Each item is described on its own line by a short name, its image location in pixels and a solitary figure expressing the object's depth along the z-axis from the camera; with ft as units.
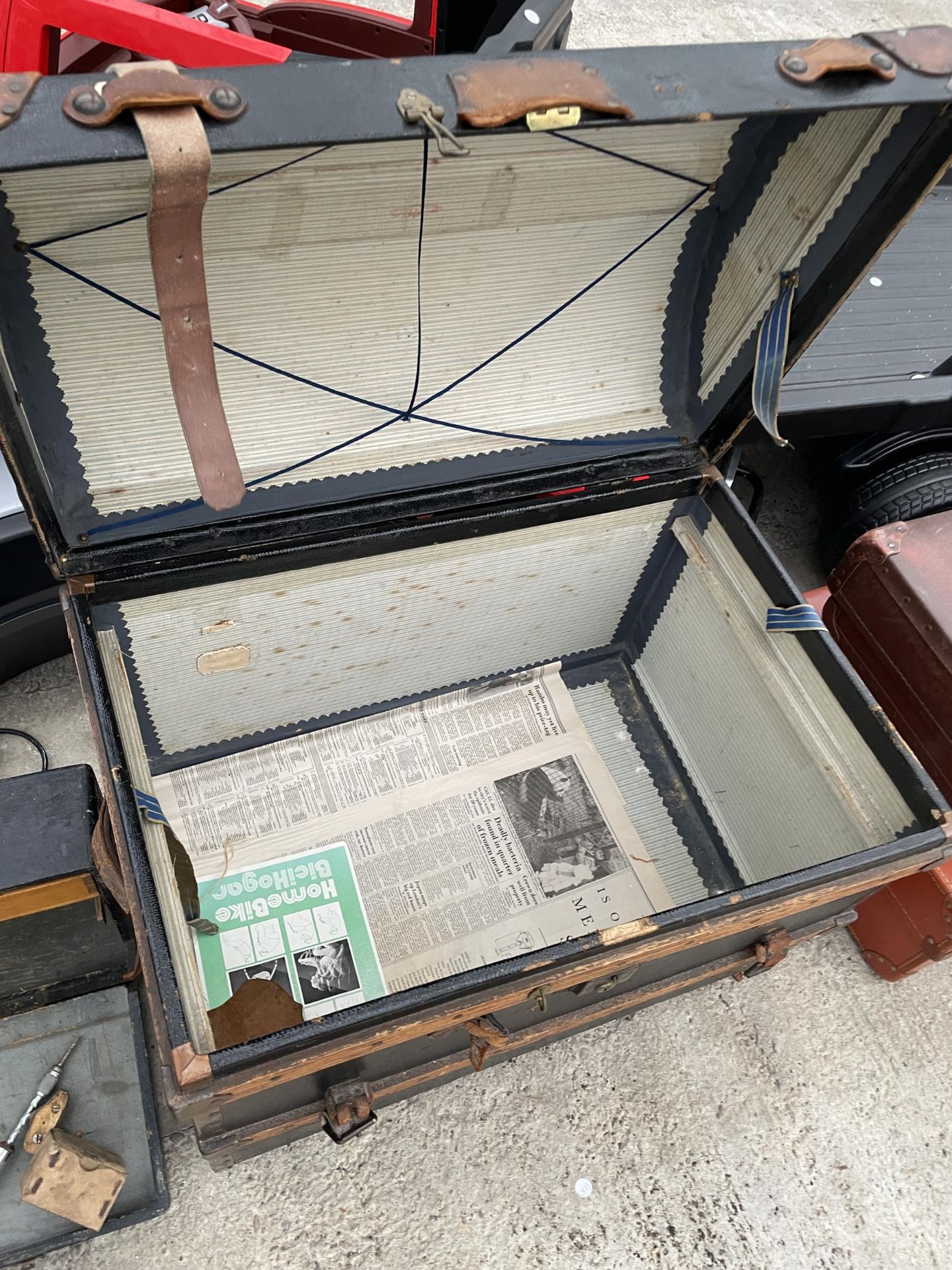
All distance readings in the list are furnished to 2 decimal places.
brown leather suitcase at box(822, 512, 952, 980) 3.99
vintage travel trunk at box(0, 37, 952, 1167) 2.24
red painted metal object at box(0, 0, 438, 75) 4.20
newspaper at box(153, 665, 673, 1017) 3.88
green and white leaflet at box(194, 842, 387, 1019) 3.77
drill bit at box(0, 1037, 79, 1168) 3.52
